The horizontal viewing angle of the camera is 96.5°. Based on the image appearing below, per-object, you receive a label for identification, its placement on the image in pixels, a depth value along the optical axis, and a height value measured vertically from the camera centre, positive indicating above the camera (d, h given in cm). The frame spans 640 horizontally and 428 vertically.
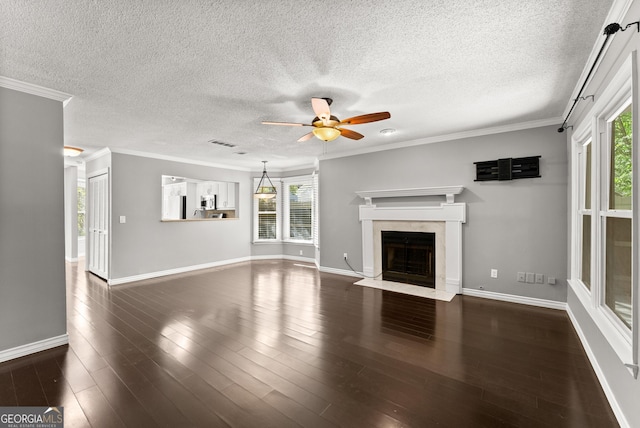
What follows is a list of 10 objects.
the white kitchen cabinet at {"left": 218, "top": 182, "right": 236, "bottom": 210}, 705 +40
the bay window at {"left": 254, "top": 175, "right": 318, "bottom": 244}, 744 -6
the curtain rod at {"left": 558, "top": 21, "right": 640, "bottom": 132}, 161 +106
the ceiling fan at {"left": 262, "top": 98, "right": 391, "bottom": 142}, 252 +88
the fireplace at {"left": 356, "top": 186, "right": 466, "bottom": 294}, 445 -22
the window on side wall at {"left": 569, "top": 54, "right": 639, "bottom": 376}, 175 -3
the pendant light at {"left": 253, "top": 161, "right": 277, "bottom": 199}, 747 +67
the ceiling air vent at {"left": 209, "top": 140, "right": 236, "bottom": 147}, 478 +119
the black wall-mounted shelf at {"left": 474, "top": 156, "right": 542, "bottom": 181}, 386 +61
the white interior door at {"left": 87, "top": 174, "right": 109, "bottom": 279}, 525 -24
